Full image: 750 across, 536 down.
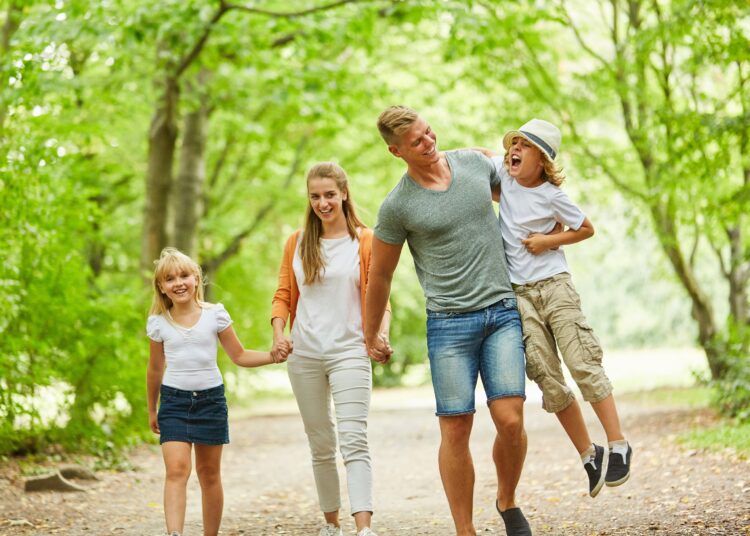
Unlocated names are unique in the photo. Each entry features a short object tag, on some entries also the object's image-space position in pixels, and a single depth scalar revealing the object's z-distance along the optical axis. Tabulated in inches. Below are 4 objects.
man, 384.8
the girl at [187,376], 413.4
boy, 388.8
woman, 429.7
